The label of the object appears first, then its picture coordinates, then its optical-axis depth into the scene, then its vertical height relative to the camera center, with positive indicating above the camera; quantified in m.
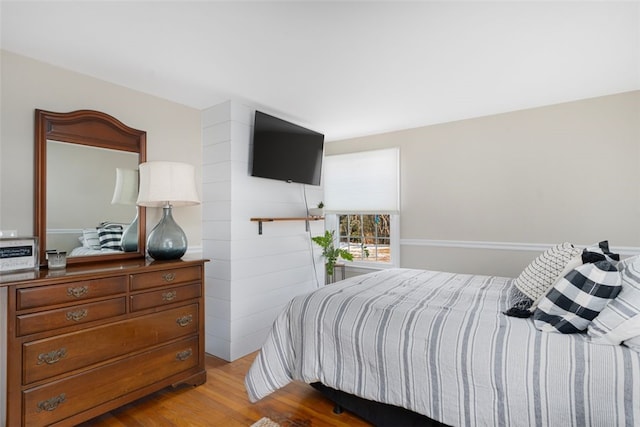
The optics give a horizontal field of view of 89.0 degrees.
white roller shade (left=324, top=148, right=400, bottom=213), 4.00 +0.44
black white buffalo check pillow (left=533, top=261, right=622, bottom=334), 1.43 -0.38
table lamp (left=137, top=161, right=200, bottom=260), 2.26 +0.15
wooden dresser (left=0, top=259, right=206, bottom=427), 1.61 -0.70
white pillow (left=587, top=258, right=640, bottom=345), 1.29 -0.43
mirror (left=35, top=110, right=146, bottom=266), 2.15 +0.23
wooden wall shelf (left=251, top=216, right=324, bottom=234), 3.04 -0.03
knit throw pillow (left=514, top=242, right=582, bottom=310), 1.89 -0.35
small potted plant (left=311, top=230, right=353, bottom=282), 3.69 -0.44
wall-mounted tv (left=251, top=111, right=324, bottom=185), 3.04 +0.67
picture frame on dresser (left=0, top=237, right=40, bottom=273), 1.77 -0.20
